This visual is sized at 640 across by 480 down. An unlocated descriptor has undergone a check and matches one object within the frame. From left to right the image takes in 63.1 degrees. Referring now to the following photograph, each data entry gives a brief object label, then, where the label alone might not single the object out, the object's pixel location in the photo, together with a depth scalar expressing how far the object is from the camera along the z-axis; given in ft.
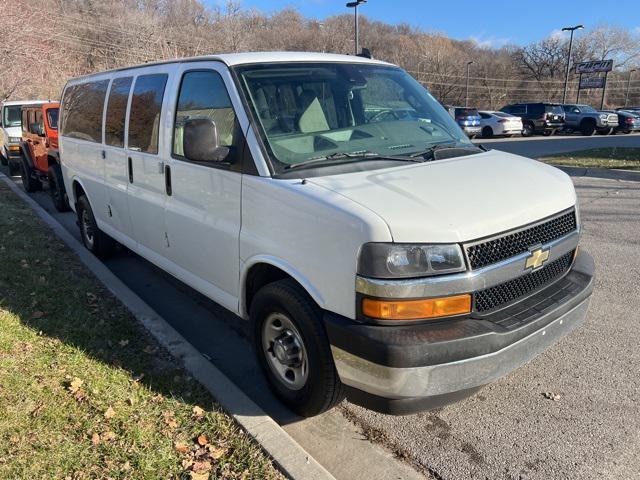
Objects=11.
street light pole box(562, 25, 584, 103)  132.69
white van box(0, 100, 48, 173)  46.14
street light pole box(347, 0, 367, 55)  83.97
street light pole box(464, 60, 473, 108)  195.87
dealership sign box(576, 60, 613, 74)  162.09
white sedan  87.15
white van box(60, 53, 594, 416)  8.18
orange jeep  30.45
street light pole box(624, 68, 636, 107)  208.44
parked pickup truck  94.32
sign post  162.40
